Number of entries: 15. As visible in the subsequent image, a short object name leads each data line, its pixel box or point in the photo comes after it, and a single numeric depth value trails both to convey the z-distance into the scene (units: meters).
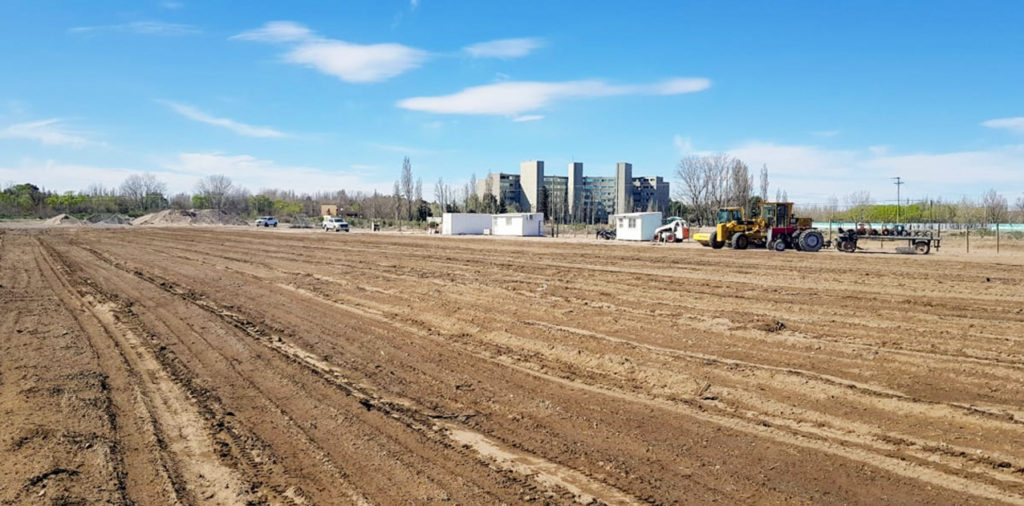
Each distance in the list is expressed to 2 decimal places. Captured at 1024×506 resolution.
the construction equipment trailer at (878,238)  30.94
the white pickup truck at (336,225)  70.50
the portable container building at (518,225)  57.30
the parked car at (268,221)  83.00
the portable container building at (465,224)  61.00
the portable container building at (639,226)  46.41
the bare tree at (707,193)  81.00
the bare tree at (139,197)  134.45
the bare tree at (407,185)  97.12
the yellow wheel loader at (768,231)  30.83
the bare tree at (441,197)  104.64
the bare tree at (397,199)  92.44
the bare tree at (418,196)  100.89
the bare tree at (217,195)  137.73
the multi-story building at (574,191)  125.12
